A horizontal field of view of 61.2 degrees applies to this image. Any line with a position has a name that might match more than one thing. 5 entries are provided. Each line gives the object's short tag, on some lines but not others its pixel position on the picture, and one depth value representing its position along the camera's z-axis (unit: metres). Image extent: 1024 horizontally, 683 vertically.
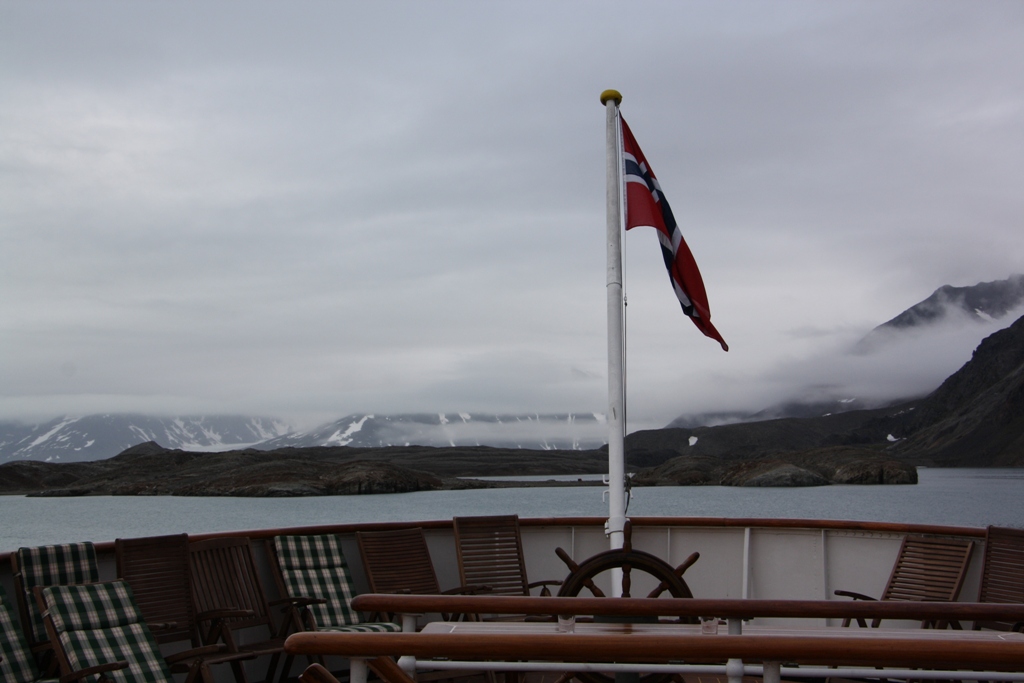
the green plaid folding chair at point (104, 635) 3.56
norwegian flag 4.71
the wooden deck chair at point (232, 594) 4.29
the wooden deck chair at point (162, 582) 4.19
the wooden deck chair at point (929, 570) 4.36
